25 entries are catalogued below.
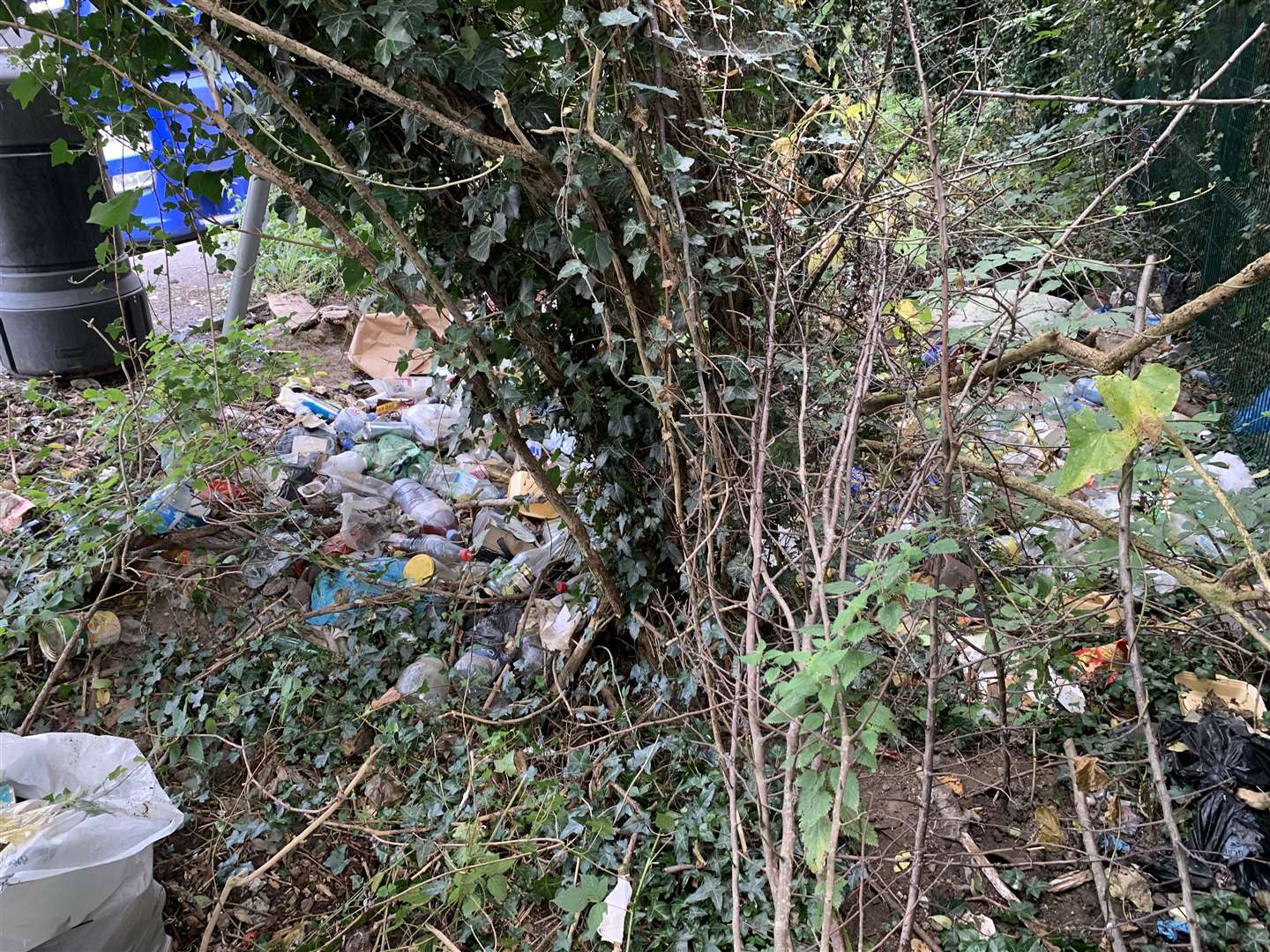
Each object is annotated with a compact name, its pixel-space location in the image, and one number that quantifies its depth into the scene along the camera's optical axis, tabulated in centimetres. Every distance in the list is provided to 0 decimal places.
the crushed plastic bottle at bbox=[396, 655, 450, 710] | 298
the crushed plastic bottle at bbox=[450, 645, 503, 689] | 302
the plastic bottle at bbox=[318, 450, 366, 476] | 407
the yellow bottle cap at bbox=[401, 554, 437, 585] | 341
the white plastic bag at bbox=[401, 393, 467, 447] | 438
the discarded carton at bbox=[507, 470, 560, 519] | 365
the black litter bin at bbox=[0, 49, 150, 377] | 436
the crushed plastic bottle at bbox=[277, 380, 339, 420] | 462
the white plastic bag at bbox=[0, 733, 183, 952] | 204
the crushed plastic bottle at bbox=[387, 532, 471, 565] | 358
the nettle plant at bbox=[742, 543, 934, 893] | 142
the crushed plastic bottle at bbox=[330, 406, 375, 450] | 442
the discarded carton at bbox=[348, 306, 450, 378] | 533
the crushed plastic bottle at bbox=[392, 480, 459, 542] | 381
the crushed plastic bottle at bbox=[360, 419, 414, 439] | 439
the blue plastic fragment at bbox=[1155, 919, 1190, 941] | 203
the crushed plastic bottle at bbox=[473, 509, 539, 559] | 364
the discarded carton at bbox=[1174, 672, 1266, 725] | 257
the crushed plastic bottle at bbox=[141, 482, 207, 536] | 325
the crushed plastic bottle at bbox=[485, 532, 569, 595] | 332
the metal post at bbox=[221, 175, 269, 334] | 371
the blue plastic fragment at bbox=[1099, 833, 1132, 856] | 216
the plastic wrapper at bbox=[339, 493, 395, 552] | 363
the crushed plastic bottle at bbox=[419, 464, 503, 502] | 402
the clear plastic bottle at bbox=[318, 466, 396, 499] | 395
